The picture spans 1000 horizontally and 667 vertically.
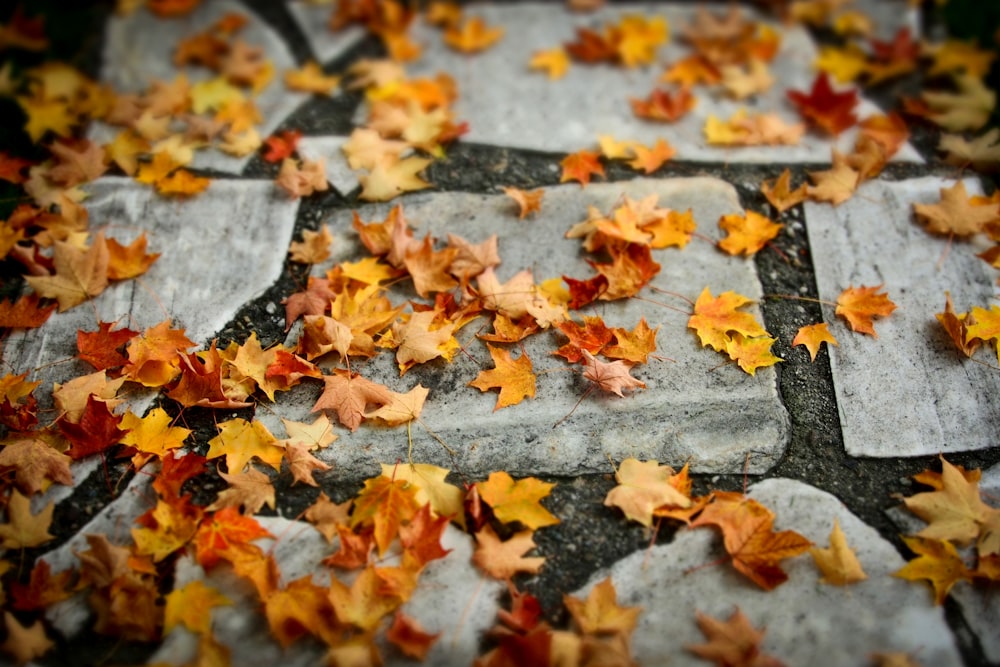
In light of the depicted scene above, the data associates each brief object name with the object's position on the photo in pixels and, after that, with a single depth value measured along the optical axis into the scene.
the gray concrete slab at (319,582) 1.62
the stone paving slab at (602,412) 1.89
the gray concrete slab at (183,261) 2.10
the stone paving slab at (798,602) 1.61
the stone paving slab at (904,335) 1.92
